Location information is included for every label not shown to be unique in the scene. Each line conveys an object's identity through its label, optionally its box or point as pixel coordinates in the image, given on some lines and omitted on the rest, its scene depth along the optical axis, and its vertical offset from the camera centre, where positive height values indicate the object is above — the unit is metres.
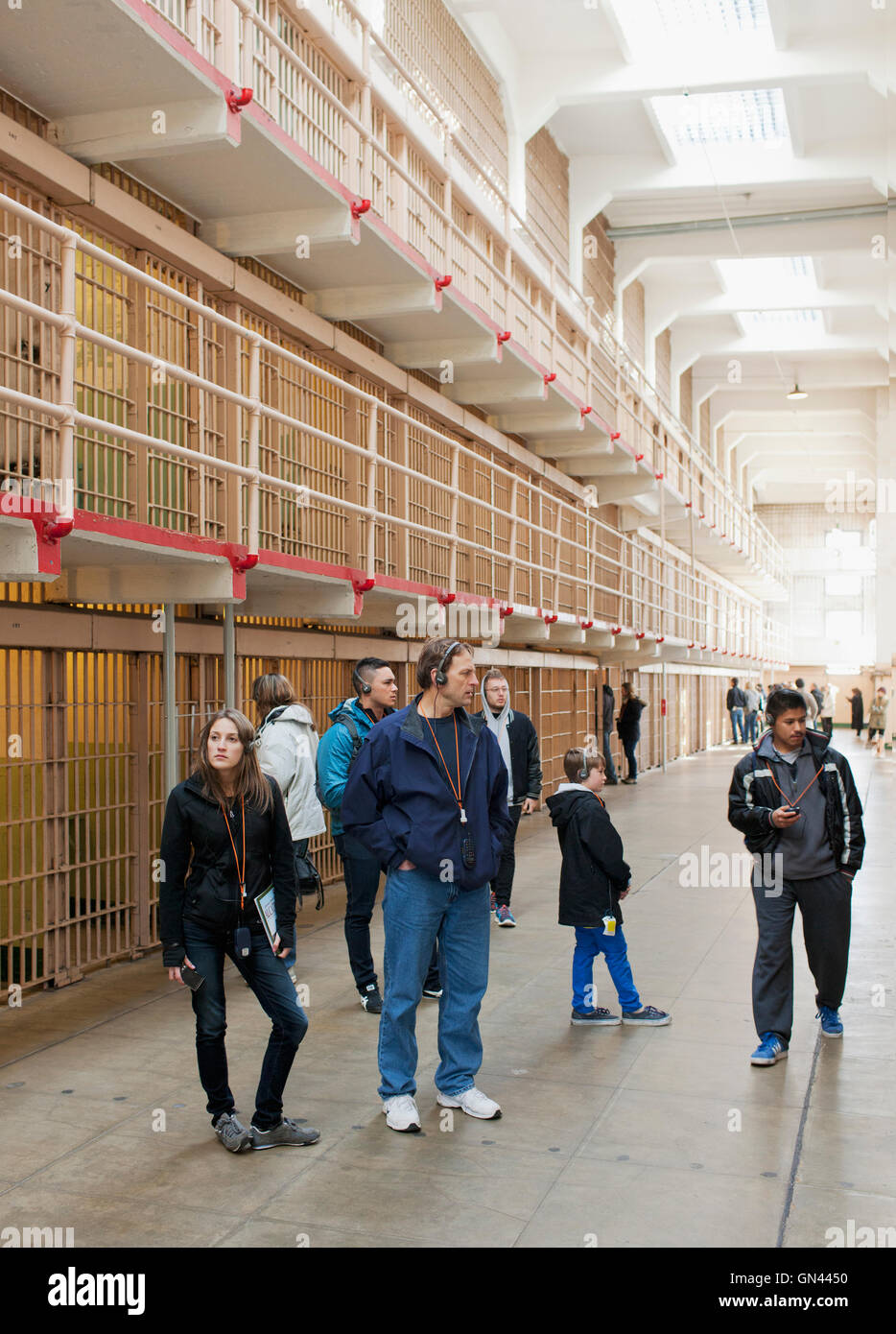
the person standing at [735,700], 31.33 -0.96
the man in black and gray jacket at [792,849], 5.27 -0.84
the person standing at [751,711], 34.09 -1.40
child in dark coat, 5.77 -1.14
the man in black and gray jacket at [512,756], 8.31 -0.67
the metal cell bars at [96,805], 6.72 -0.84
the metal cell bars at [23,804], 6.23 -0.76
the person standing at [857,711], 36.94 -1.56
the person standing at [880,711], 29.04 -1.22
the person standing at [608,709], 19.66 -0.77
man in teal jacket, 5.88 -0.64
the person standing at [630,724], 19.55 -1.02
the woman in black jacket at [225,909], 4.17 -0.88
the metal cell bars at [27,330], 6.08 +1.83
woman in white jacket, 6.11 -0.45
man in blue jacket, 4.46 -0.70
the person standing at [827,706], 30.51 -1.16
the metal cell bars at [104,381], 6.91 +1.74
